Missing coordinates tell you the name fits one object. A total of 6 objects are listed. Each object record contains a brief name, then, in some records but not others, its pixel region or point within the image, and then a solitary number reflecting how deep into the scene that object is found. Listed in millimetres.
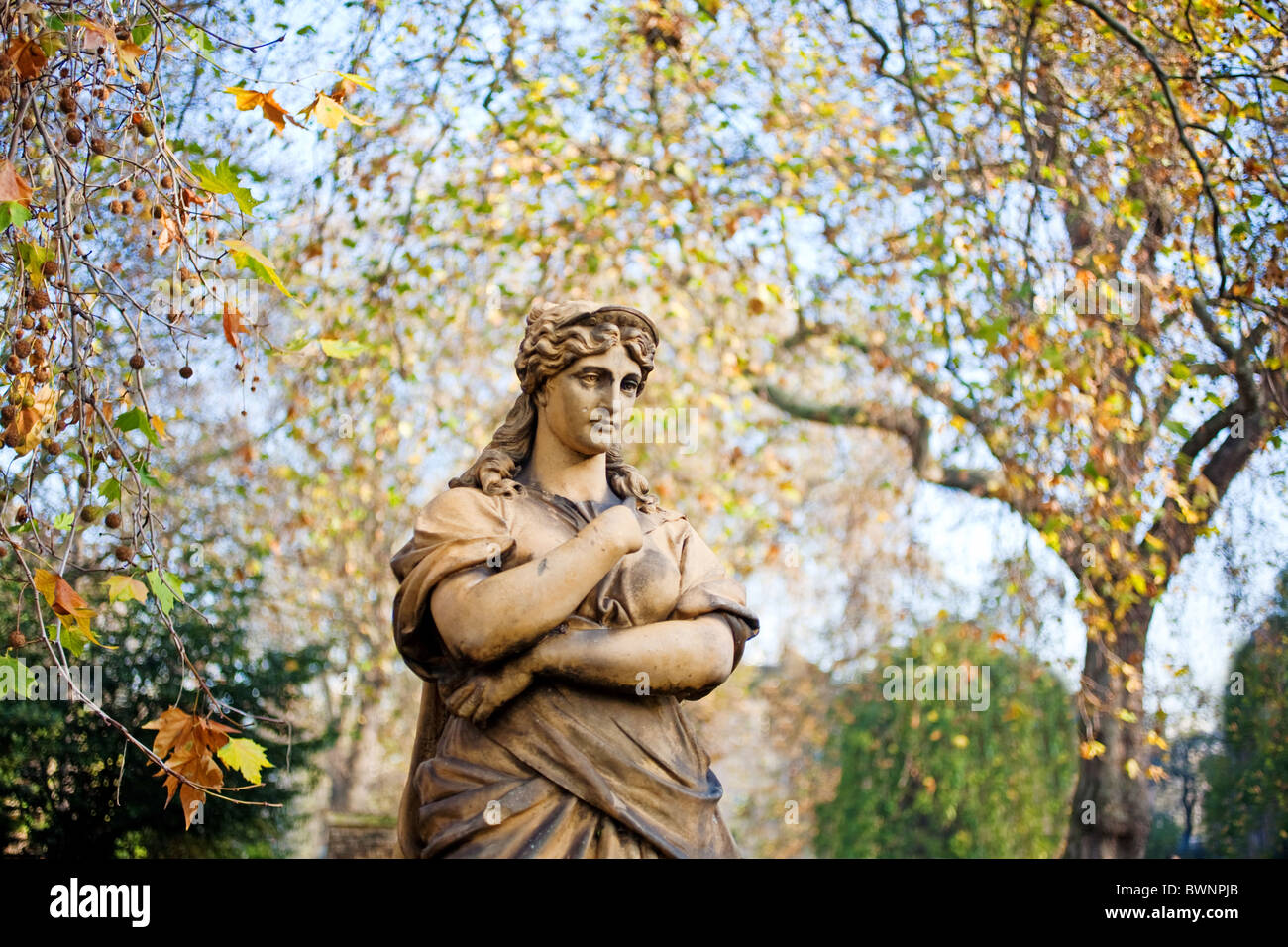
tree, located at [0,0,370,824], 4281
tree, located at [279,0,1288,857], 9320
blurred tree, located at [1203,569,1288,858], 11359
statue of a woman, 3486
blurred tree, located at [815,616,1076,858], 17422
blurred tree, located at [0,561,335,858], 9523
